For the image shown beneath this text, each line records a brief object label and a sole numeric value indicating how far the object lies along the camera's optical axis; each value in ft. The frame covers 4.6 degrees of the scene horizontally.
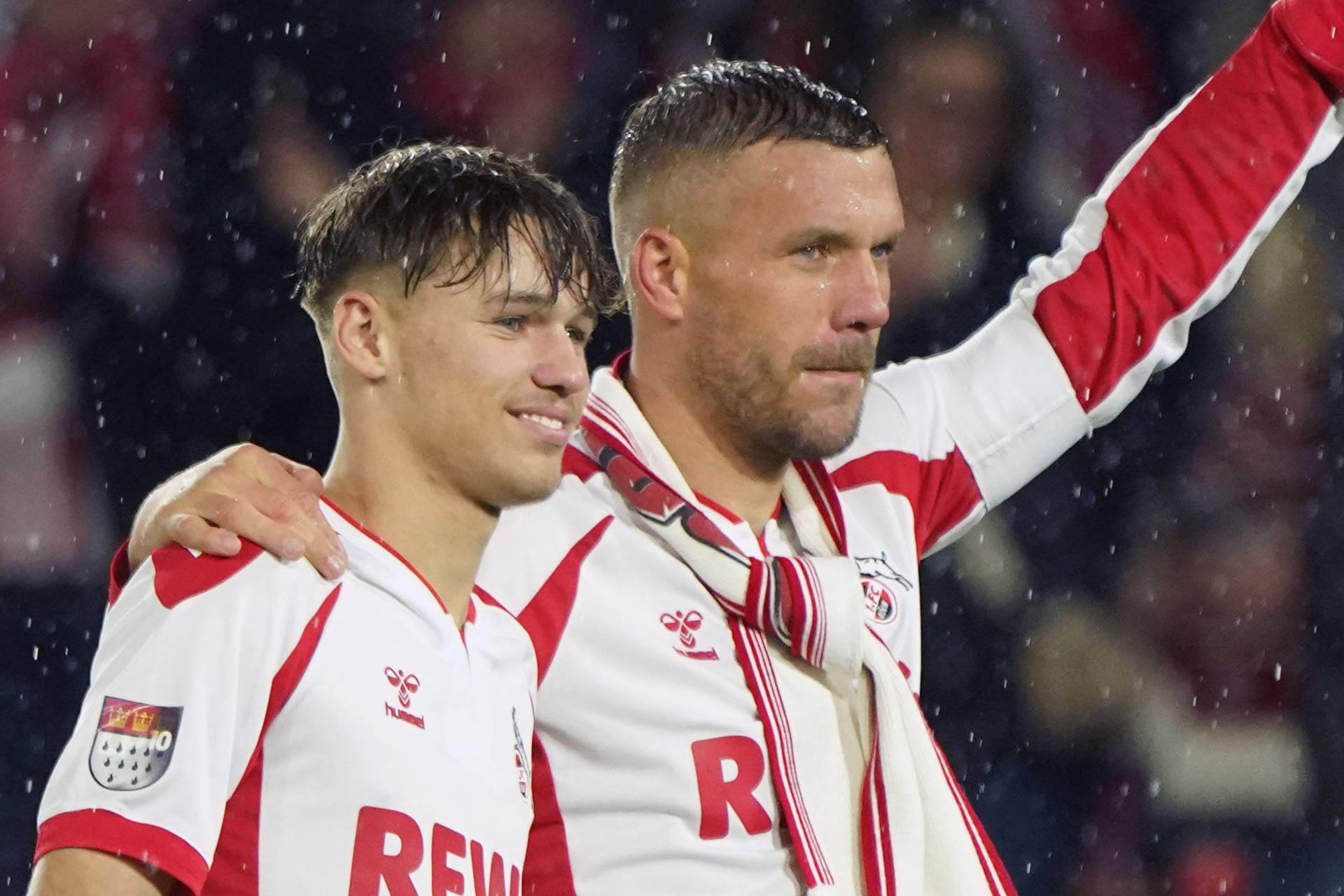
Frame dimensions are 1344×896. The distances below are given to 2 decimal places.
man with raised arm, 33.76
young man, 32.82
